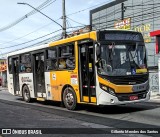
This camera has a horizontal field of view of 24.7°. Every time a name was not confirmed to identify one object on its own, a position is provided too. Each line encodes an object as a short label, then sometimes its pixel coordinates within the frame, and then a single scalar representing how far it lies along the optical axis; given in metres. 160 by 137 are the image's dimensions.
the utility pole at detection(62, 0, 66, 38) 28.42
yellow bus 12.97
